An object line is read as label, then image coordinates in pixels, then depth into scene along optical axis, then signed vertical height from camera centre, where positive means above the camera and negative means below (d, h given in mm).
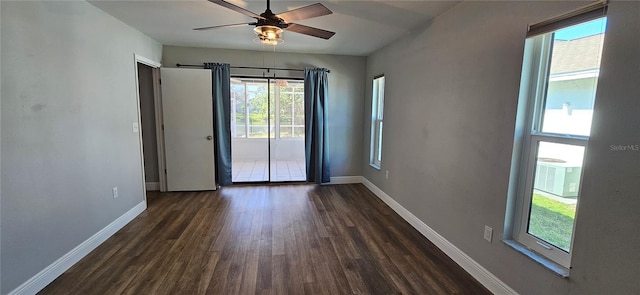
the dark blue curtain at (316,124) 4617 -173
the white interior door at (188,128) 4156 -270
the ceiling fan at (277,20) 1964 +747
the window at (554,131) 1504 -68
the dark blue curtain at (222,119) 4316 -112
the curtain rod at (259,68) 4311 +754
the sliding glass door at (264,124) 7012 -279
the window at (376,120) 4484 -71
